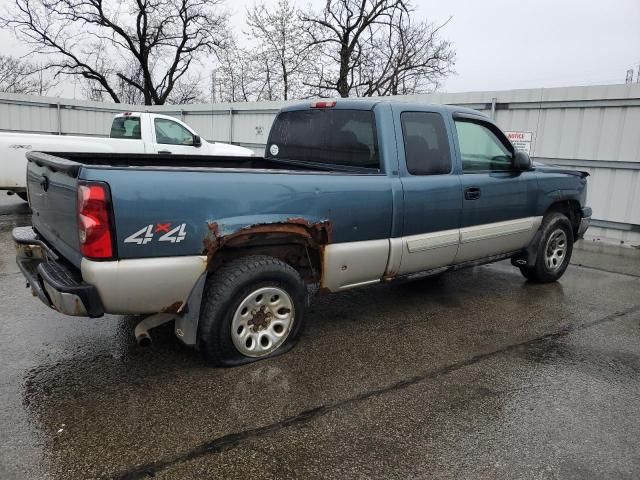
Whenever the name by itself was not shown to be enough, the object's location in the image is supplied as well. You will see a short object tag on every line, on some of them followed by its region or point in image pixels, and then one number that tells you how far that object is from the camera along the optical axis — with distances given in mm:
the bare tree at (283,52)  26562
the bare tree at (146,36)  27234
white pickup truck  8758
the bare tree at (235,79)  31578
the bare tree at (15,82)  39250
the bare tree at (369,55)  25219
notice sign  9484
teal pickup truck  2924
